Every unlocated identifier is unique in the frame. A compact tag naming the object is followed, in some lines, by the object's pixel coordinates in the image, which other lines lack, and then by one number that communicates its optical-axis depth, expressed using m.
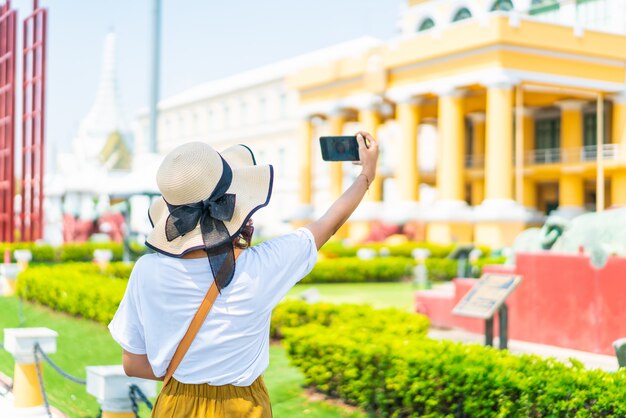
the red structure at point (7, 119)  19.08
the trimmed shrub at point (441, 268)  19.31
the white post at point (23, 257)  14.92
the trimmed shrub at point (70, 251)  19.76
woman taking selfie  2.32
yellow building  24.03
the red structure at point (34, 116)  18.33
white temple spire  56.31
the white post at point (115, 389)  4.19
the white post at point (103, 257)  14.94
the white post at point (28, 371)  5.57
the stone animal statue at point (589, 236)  8.51
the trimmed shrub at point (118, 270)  14.68
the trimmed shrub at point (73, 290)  9.85
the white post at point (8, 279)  13.16
